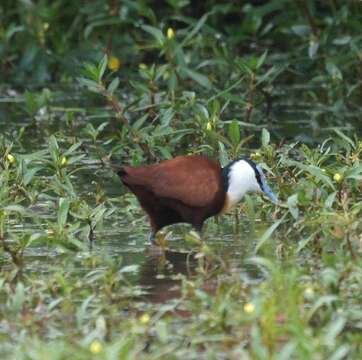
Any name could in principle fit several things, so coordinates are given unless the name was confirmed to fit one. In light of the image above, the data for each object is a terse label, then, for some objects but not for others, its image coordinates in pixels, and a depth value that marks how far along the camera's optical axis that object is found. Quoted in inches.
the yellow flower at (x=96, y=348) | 457.6
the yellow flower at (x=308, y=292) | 527.5
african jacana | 682.8
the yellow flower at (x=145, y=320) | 510.0
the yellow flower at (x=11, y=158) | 732.2
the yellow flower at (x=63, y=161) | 729.5
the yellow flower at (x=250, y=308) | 492.4
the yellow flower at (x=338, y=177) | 660.1
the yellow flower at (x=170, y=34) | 908.0
